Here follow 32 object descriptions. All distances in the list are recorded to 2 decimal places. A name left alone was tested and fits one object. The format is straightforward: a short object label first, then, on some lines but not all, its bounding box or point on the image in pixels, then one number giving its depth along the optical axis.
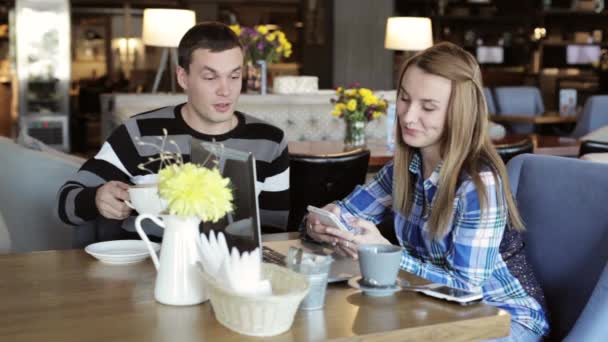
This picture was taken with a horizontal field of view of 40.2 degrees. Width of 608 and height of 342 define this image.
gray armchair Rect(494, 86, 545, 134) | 9.69
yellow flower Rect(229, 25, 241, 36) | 6.11
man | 2.46
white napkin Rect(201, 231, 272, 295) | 1.44
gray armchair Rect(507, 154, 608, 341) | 2.14
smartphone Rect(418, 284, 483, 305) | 1.67
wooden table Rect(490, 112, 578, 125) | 9.04
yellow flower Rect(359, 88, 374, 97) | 4.86
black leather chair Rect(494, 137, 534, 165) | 3.99
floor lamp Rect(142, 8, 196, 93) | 6.35
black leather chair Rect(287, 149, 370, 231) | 3.76
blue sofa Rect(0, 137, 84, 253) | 3.75
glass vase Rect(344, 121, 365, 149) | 4.99
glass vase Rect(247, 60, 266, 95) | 6.62
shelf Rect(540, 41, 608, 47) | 12.03
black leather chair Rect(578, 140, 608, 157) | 4.38
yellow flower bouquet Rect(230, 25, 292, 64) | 6.31
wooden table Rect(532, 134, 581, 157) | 5.42
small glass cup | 1.58
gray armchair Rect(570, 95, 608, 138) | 8.19
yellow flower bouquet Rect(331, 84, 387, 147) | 4.86
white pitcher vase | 1.62
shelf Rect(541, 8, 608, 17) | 11.93
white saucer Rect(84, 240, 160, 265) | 1.95
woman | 1.90
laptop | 1.63
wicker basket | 1.41
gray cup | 1.67
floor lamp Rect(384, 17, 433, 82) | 7.23
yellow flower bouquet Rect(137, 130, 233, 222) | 1.56
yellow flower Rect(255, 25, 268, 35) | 6.30
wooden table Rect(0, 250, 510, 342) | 1.46
